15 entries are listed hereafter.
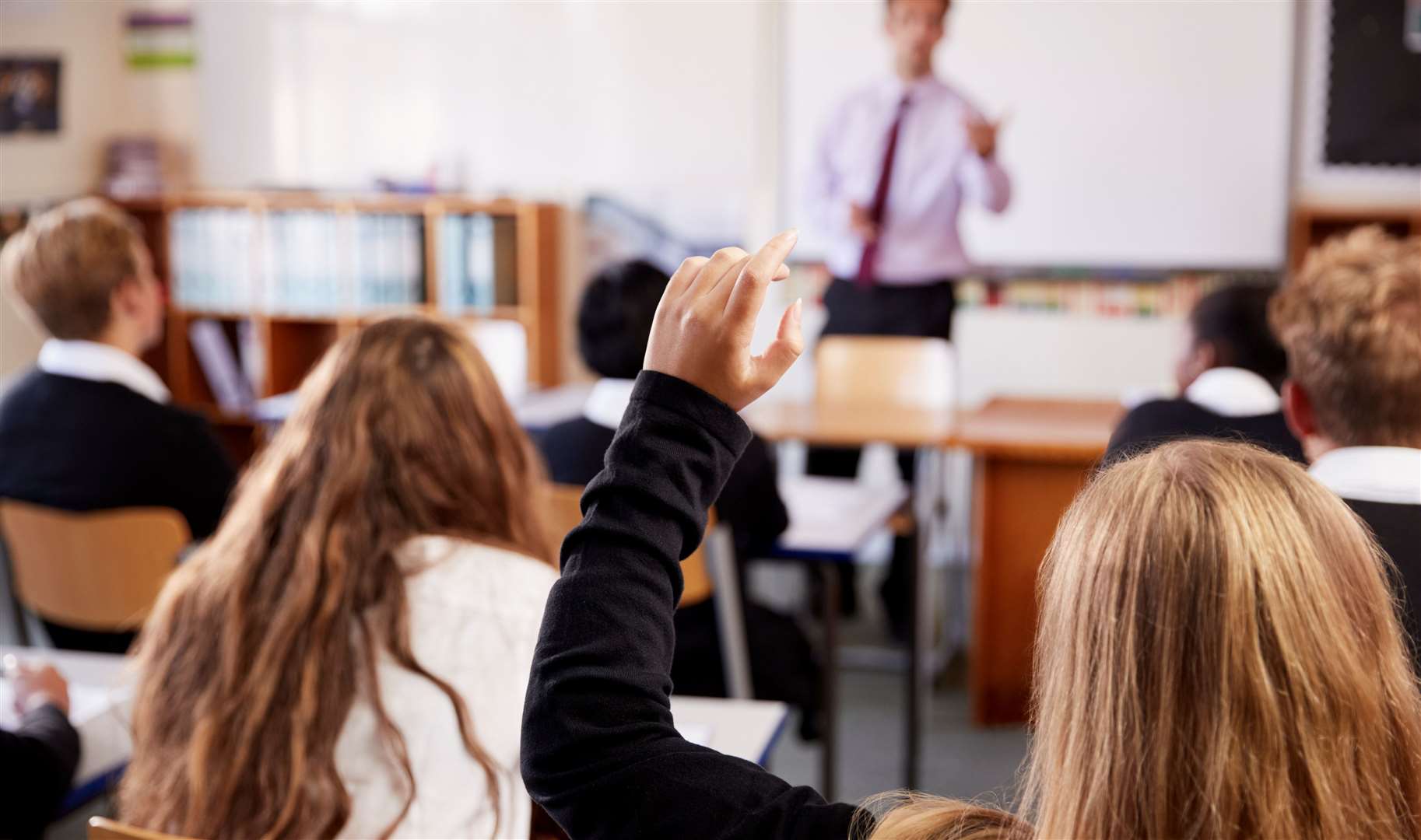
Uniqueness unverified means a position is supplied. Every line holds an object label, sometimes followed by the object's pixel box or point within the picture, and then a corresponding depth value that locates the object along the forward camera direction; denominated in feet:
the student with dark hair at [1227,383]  7.52
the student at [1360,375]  5.20
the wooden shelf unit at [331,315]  16.57
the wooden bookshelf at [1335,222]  15.02
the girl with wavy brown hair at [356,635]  4.39
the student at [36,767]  4.87
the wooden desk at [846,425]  10.98
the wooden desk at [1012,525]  10.82
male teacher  15.21
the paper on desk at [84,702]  5.51
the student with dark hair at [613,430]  8.25
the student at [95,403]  8.45
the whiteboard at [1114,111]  15.62
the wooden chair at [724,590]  8.09
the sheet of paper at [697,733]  5.38
